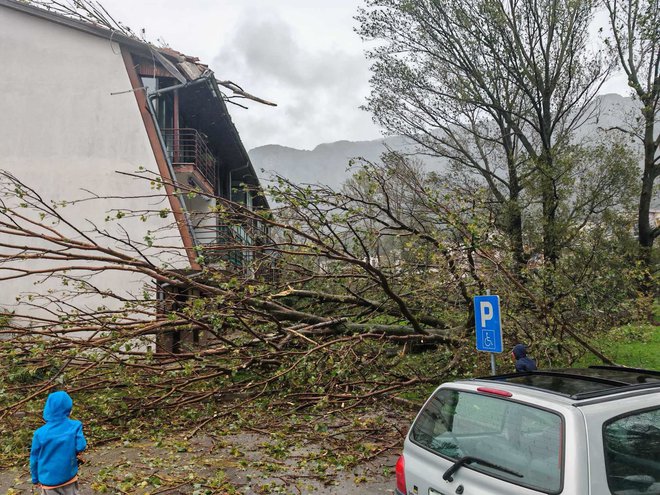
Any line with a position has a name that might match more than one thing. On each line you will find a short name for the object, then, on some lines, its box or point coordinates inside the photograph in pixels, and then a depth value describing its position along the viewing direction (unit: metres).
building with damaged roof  13.76
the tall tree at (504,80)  16.02
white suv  2.62
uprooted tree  7.58
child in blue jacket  4.45
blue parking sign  6.31
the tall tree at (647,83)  16.48
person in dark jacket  7.07
